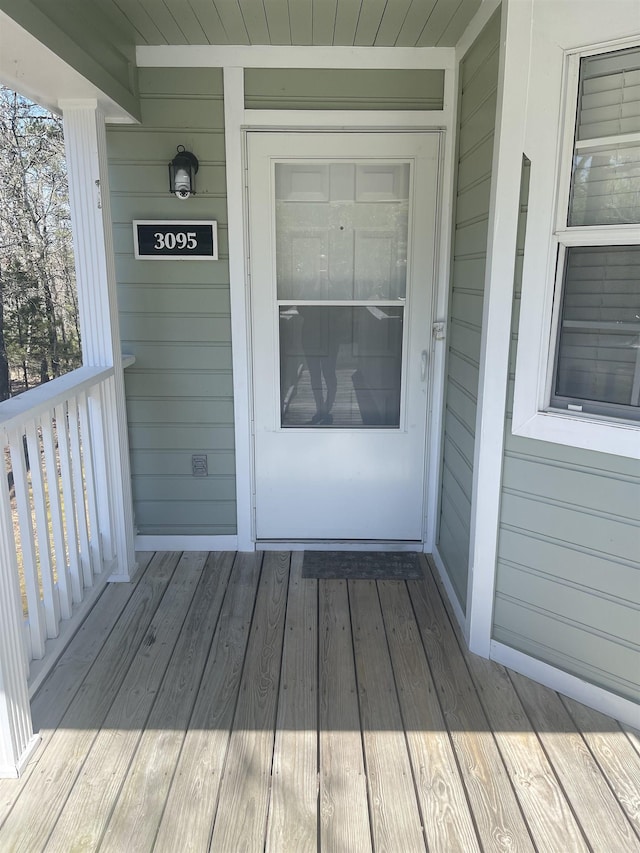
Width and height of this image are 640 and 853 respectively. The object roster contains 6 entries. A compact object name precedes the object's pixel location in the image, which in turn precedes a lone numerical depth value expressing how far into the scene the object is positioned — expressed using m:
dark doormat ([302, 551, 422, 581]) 2.93
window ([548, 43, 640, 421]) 1.76
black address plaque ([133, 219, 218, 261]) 2.80
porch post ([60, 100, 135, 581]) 2.45
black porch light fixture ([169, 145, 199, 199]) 2.69
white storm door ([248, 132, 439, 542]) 2.79
